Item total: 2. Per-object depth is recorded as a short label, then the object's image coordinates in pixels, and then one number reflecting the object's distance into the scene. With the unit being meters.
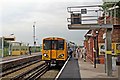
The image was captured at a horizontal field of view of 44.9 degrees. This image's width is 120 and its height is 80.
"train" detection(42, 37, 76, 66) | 12.67
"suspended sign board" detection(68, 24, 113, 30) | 8.46
